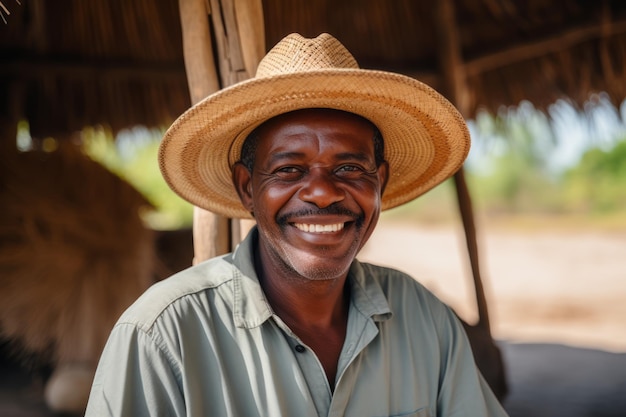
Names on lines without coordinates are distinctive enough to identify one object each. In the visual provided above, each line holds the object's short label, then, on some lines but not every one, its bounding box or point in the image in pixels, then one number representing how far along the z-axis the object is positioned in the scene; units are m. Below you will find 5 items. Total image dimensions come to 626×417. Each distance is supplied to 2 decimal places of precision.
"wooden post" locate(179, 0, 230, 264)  1.96
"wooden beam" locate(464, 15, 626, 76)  3.54
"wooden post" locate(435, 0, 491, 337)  3.74
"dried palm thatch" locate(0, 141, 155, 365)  3.23
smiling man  1.37
